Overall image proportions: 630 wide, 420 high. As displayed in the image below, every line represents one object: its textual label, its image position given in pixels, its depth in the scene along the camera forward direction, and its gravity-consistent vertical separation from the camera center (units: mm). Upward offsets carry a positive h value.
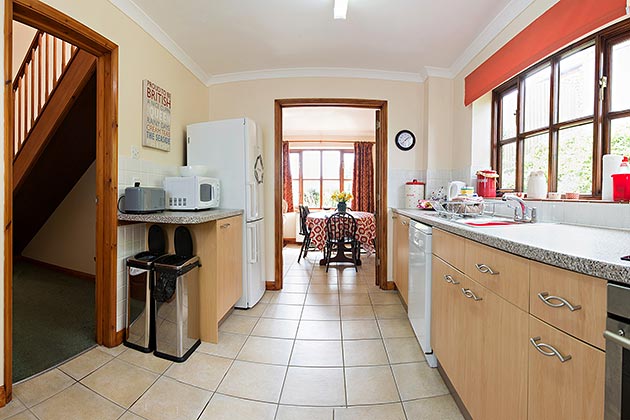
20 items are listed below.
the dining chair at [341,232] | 4215 -419
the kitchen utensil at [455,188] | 2371 +137
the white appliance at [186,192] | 2240 +84
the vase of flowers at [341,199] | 4691 +80
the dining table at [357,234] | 4355 -444
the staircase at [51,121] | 2432 +752
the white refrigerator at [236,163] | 2559 +359
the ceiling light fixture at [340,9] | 1932 +1351
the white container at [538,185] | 1880 +132
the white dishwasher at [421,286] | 1821 -558
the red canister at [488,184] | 2406 +176
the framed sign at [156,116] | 2219 +705
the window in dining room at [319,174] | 6742 +702
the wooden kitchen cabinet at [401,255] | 2516 -492
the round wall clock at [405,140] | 3211 +721
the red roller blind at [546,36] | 1435 +1032
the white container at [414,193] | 3037 +119
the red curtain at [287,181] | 6551 +516
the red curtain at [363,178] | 6445 +587
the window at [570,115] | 1542 +583
